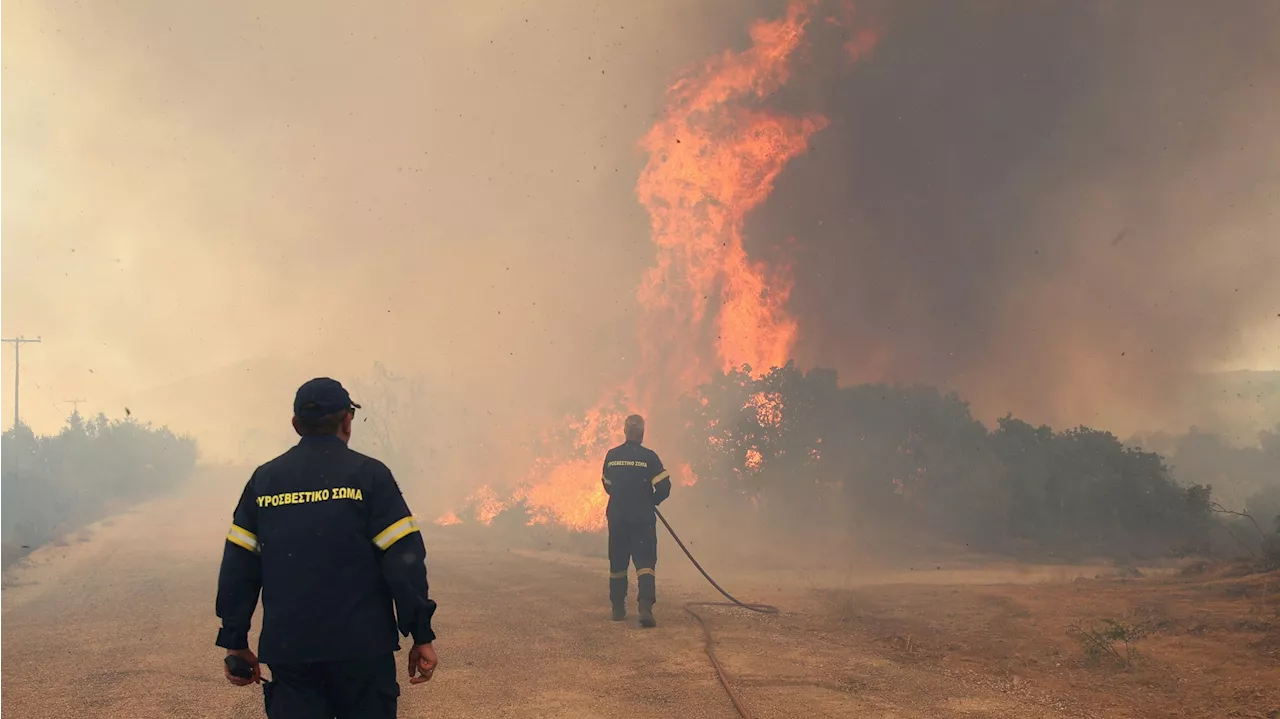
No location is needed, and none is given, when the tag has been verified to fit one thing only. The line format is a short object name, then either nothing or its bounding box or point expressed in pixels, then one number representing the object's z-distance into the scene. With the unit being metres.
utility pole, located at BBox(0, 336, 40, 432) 46.93
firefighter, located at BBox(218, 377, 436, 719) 3.43
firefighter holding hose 10.34
